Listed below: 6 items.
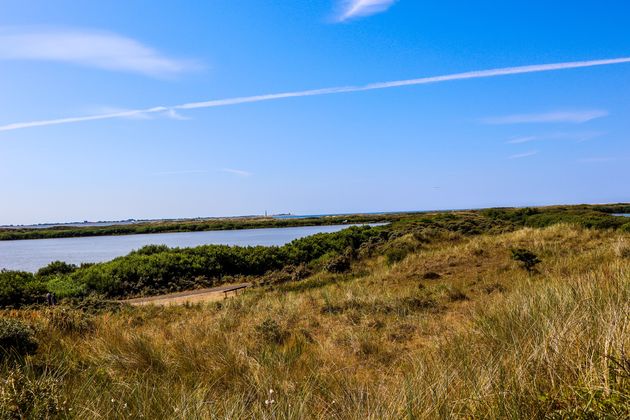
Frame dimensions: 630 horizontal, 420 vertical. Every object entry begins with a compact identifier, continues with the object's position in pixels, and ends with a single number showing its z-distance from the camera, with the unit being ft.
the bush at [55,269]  90.27
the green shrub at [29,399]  11.32
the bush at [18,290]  62.28
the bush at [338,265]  74.94
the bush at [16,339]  22.16
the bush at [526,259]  48.06
